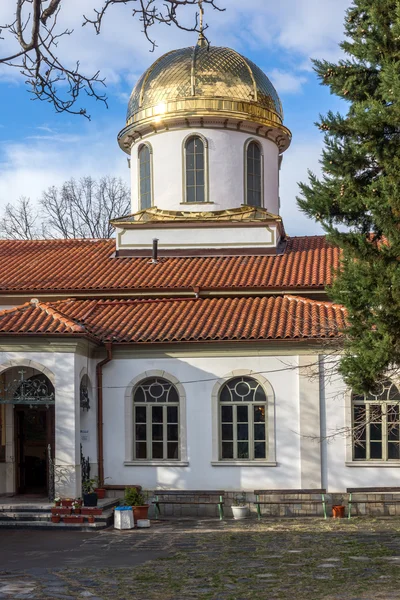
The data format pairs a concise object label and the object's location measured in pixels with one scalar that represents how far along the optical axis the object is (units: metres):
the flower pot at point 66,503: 16.39
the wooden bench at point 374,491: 17.53
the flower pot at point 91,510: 16.34
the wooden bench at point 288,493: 17.69
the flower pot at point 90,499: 16.70
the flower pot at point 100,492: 18.20
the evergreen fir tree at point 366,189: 12.28
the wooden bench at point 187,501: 17.95
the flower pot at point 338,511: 17.31
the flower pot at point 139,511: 16.69
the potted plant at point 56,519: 16.19
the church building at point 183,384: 17.83
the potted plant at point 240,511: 17.47
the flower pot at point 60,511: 16.25
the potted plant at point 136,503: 16.72
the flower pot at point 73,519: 16.12
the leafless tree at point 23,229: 44.03
